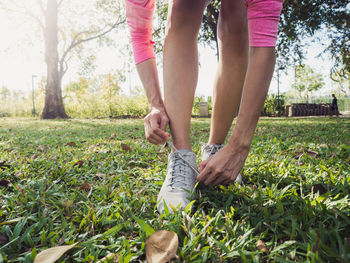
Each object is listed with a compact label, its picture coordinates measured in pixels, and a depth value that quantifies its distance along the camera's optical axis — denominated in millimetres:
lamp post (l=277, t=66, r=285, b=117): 16234
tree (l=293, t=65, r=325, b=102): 34344
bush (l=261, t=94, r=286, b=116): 16328
